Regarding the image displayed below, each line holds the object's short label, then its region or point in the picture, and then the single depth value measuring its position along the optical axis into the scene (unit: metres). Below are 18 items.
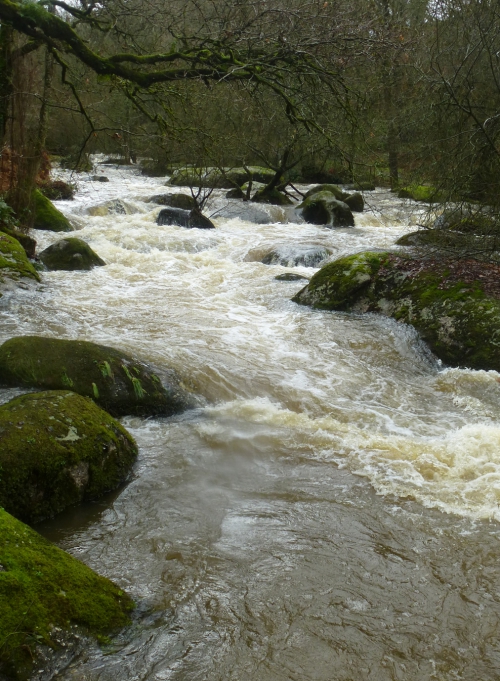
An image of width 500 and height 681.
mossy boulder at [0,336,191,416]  5.36
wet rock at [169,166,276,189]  20.90
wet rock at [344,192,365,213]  17.52
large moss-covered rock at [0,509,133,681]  2.34
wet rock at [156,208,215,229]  15.45
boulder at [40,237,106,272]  10.80
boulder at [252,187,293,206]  18.58
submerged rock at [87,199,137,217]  15.79
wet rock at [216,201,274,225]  16.73
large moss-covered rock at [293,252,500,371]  7.32
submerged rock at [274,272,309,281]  10.86
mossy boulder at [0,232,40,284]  9.20
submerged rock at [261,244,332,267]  12.18
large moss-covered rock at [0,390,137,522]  3.82
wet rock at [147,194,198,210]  17.19
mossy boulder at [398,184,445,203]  14.44
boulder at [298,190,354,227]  16.27
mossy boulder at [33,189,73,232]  13.40
